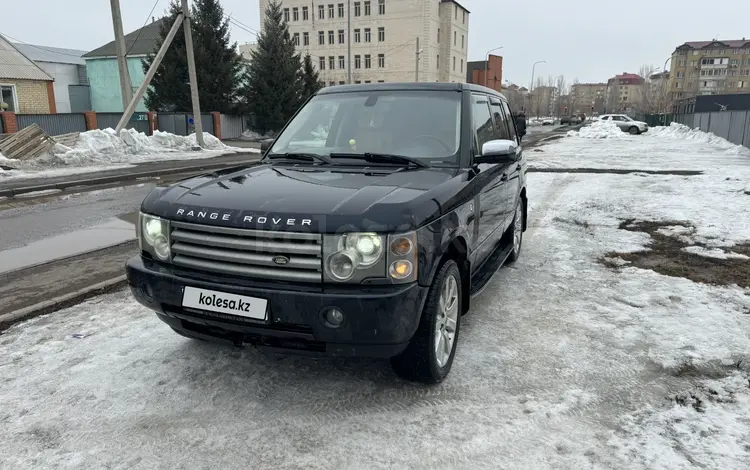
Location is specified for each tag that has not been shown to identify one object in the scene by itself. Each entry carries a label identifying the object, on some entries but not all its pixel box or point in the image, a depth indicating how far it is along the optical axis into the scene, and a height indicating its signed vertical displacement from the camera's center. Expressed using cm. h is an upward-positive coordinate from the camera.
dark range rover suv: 268 -70
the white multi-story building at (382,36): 7106 +1124
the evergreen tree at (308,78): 3725 +279
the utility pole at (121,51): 2014 +257
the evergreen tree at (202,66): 3100 +314
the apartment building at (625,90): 13450 +770
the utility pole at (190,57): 2236 +256
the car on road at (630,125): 4028 -65
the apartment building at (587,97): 14550 +593
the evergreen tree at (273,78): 3484 +262
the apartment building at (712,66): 11875 +1101
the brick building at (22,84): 3325 +226
